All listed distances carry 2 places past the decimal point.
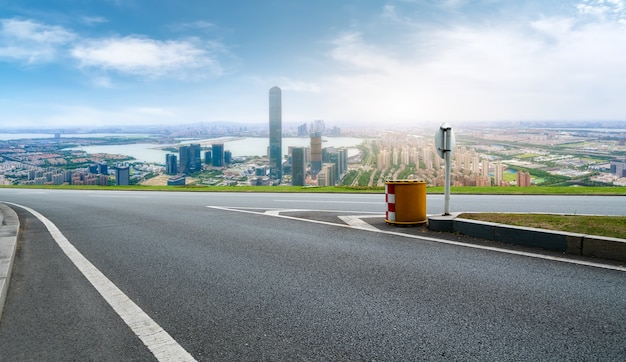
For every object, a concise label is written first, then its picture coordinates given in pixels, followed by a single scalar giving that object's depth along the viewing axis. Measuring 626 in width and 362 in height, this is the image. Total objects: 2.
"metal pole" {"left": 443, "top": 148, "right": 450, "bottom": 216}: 8.51
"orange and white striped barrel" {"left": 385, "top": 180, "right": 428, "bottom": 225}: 8.94
